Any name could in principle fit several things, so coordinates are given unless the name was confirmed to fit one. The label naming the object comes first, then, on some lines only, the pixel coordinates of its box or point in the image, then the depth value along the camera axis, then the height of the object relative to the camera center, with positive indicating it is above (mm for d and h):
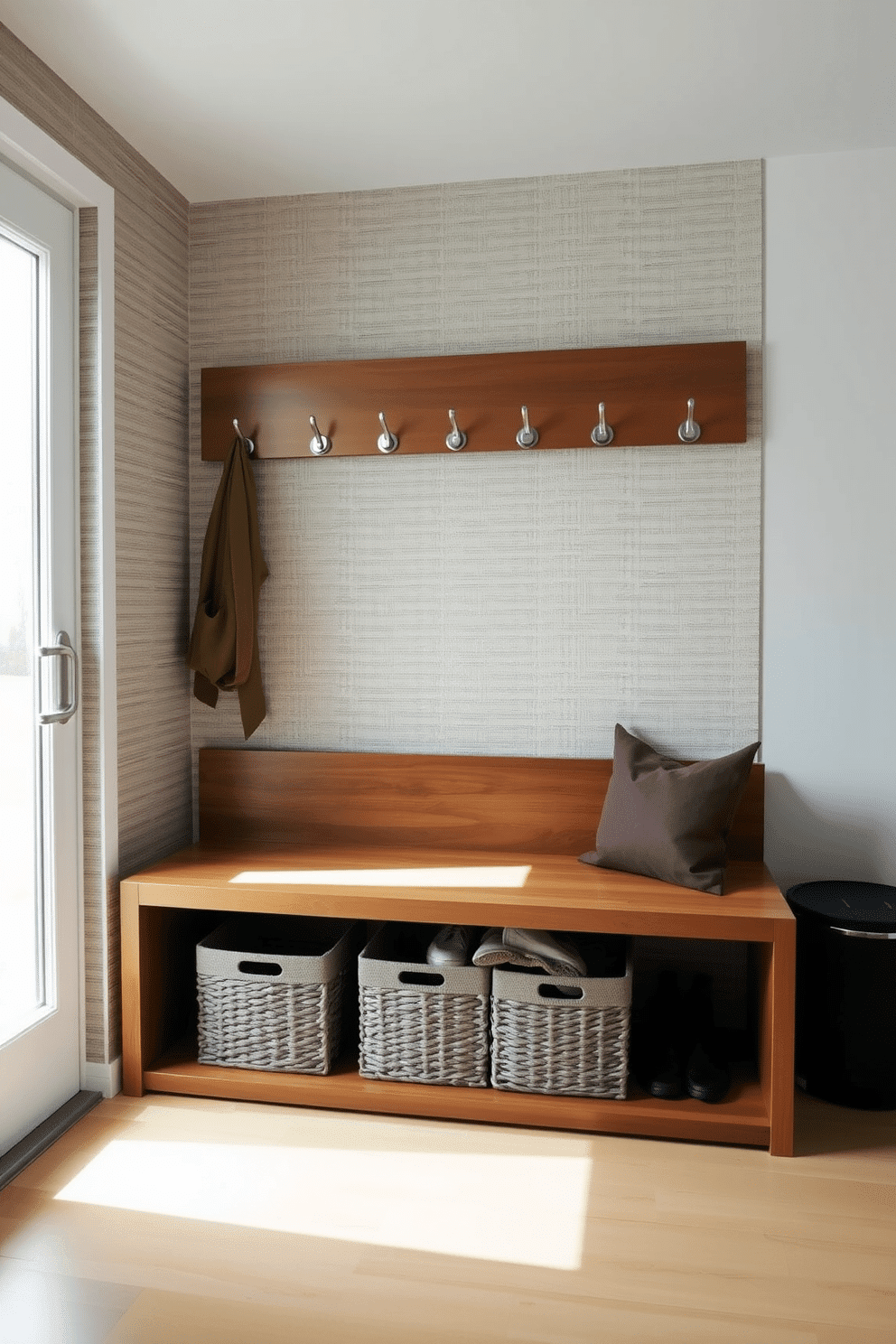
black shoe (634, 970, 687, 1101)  2324 -1062
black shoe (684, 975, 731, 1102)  2299 -1054
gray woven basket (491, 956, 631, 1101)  2309 -984
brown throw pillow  2393 -499
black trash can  2301 -899
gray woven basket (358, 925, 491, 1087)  2381 -984
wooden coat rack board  2631 +598
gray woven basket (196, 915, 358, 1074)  2451 -979
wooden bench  2236 -652
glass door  2141 -111
